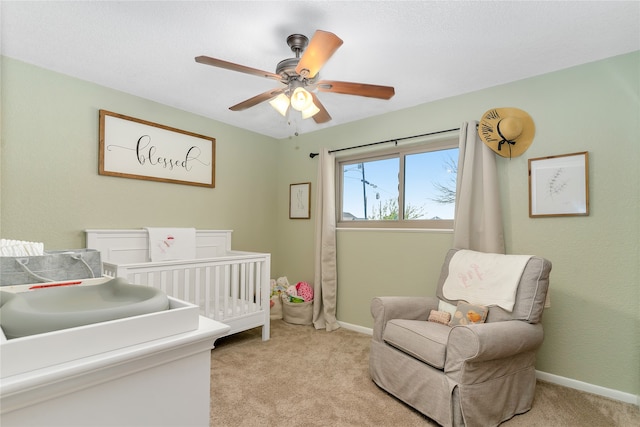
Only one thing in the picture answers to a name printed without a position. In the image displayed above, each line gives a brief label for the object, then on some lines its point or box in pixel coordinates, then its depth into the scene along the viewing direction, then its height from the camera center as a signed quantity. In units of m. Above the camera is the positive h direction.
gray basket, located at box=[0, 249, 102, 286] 1.00 -0.17
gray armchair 1.65 -0.80
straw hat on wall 2.36 +0.67
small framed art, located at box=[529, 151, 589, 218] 2.16 +0.24
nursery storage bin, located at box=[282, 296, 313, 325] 3.37 -0.99
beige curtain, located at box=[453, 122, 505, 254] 2.43 +0.19
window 2.90 +0.33
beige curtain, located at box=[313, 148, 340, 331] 3.34 -0.36
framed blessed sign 2.66 +0.60
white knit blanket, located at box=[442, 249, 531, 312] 1.97 -0.39
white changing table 0.48 -0.27
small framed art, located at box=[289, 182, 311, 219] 3.76 +0.22
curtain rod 2.79 +0.75
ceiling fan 1.57 +0.78
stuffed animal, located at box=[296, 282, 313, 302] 3.45 -0.79
